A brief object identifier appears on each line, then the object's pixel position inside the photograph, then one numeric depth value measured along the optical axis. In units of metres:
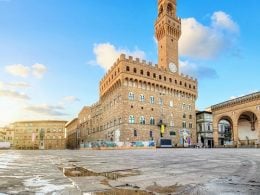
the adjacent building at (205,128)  46.37
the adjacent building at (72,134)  67.29
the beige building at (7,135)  86.28
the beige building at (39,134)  81.53
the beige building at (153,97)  36.13
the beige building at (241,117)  34.07
